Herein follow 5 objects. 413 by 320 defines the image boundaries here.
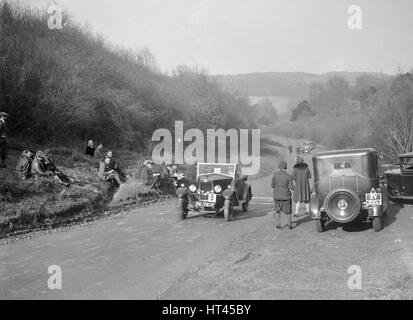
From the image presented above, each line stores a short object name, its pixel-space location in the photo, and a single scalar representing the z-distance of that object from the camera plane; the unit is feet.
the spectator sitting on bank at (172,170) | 70.53
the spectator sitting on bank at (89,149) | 70.49
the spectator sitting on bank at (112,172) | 60.03
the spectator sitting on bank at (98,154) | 68.18
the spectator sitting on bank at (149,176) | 62.99
